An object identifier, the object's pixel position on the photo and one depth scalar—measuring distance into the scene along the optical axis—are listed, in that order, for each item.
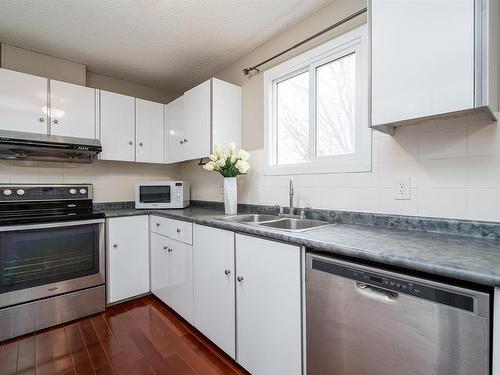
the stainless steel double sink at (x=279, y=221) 1.74
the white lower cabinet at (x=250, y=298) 1.22
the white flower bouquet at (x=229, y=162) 2.13
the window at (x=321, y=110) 1.60
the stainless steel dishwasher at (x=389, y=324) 0.72
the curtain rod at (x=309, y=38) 1.57
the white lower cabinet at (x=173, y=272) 1.98
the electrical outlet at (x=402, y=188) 1.37
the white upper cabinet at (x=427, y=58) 0.93
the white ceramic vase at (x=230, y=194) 2.21
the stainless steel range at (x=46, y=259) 1.90
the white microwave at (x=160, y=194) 2.74
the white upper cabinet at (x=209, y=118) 2.28
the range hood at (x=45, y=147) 2.02
